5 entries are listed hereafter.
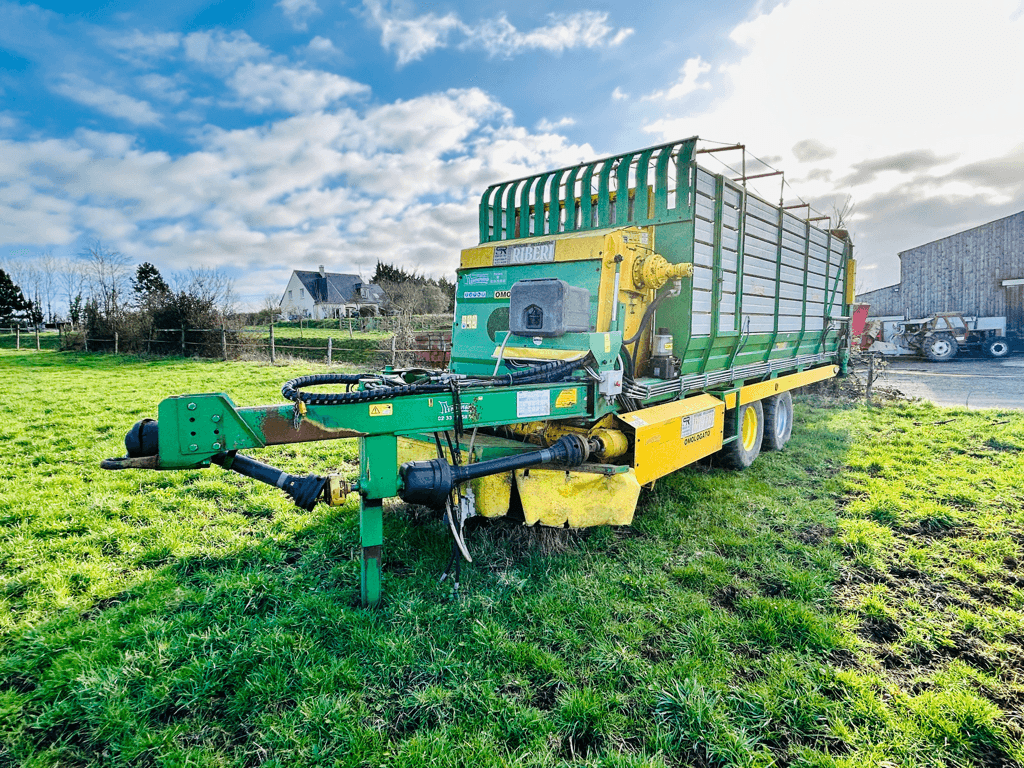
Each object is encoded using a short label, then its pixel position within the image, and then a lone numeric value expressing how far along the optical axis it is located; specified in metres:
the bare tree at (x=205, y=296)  21.44
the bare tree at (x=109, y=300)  22.45
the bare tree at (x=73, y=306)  27.27
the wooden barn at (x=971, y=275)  24.00
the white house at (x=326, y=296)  49.53
